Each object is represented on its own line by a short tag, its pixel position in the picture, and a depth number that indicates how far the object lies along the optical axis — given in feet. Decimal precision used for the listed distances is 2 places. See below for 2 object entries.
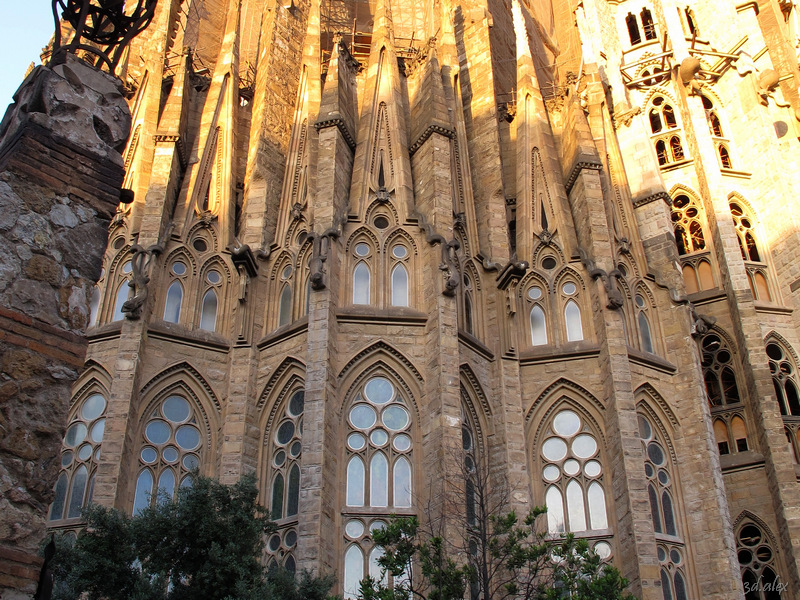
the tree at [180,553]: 35.22
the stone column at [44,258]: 16.79
